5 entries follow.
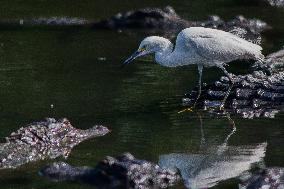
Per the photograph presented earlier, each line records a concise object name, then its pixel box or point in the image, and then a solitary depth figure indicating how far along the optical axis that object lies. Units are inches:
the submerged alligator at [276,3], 671.1
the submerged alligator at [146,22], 607.5
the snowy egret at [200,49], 419.2
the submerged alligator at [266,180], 286.8
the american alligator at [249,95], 408.2
